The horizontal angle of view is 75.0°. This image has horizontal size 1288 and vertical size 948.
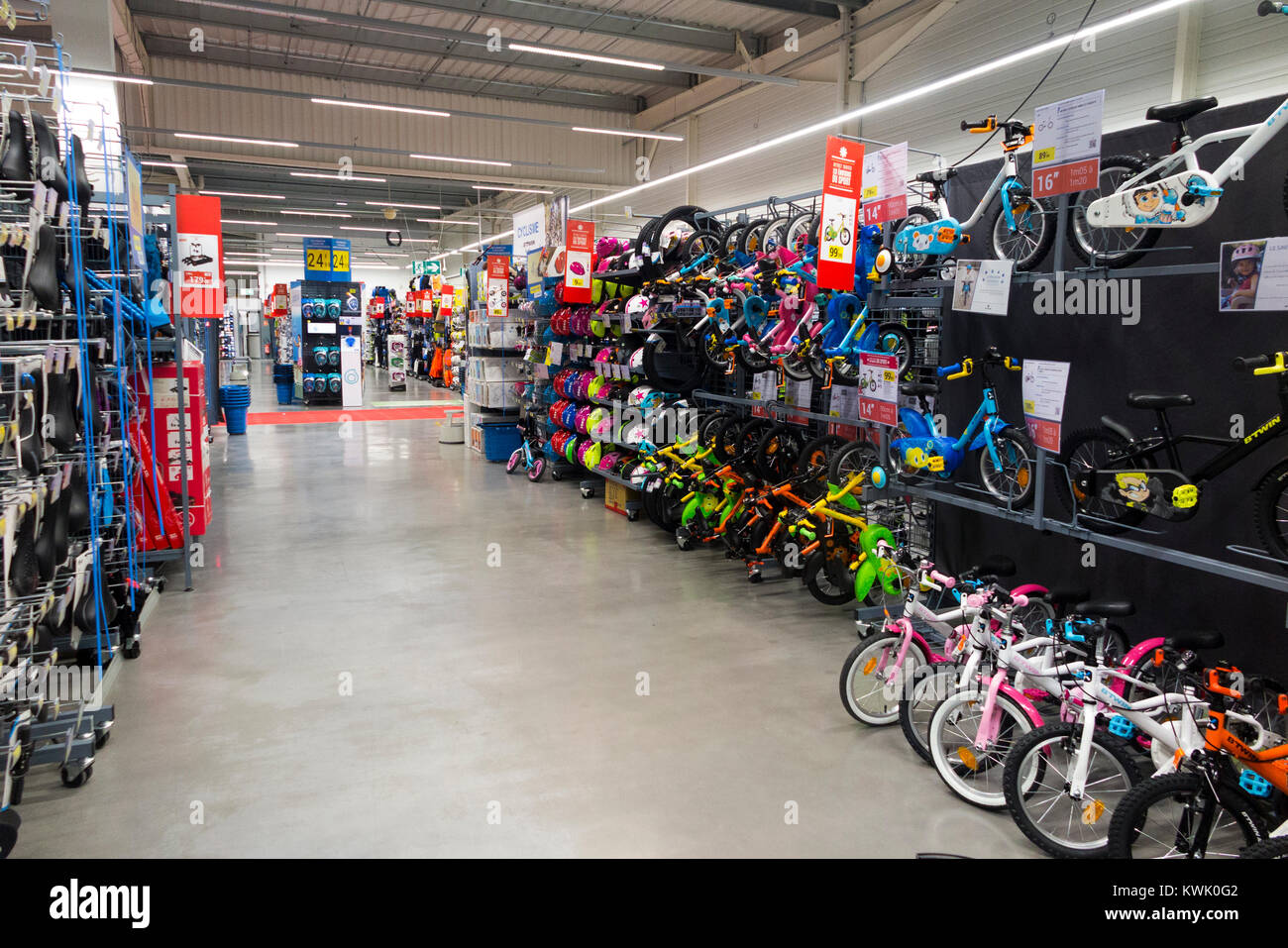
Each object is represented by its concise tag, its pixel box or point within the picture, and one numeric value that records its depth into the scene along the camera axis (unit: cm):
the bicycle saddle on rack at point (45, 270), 324
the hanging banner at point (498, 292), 1104
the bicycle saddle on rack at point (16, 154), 314
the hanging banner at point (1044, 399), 358
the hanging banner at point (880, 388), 454
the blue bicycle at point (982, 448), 415
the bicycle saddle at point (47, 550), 323
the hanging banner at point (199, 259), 619
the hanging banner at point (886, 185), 451
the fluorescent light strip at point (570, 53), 981
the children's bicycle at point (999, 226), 406
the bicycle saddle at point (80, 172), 374
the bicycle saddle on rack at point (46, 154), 335
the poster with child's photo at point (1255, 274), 284
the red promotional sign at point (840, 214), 462
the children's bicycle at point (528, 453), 1039
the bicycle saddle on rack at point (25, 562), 302
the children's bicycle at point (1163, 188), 314
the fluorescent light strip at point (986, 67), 656
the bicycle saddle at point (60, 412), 331
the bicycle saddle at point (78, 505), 362
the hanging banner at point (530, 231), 1041
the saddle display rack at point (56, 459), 303
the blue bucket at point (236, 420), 1388
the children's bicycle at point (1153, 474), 296
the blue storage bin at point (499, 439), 1132
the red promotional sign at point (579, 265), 860
